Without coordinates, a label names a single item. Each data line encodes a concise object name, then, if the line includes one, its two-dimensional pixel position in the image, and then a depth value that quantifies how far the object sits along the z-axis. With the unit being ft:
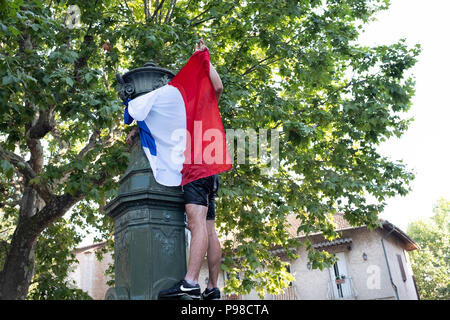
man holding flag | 11.48
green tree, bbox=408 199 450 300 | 98.54
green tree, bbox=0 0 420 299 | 23.76
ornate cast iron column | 10.77
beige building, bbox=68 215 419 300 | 63.98
